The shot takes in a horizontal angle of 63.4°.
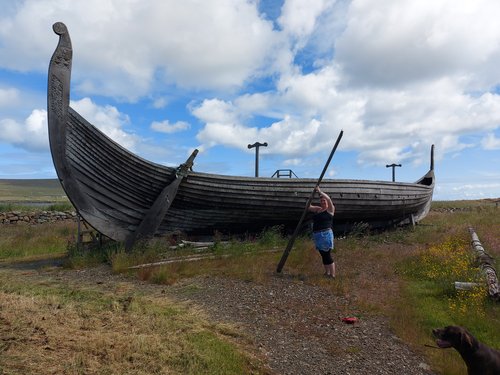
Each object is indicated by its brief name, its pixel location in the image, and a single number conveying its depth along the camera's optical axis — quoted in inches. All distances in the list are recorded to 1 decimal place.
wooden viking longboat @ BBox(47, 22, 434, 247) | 346.3
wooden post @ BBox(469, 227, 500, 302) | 251.3
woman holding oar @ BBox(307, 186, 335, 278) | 308.2
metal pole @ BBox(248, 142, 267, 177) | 533.5
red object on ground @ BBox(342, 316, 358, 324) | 221.1
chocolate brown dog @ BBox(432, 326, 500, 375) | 146.7
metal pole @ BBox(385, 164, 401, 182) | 813.5
